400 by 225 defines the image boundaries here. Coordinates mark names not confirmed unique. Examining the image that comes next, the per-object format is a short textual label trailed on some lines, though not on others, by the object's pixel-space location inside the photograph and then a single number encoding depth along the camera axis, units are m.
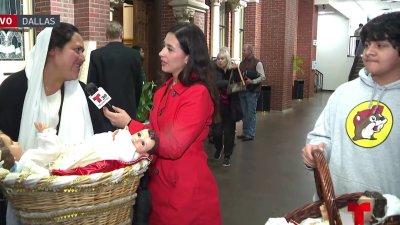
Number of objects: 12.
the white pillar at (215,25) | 10.38
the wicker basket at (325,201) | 1.20
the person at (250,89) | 7.95
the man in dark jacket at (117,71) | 4.57
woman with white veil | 1.74
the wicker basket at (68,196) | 1.15
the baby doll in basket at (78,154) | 1.28
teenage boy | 1.68
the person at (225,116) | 6.12
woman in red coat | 1.83
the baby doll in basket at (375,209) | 1.28
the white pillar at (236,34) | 11.95
